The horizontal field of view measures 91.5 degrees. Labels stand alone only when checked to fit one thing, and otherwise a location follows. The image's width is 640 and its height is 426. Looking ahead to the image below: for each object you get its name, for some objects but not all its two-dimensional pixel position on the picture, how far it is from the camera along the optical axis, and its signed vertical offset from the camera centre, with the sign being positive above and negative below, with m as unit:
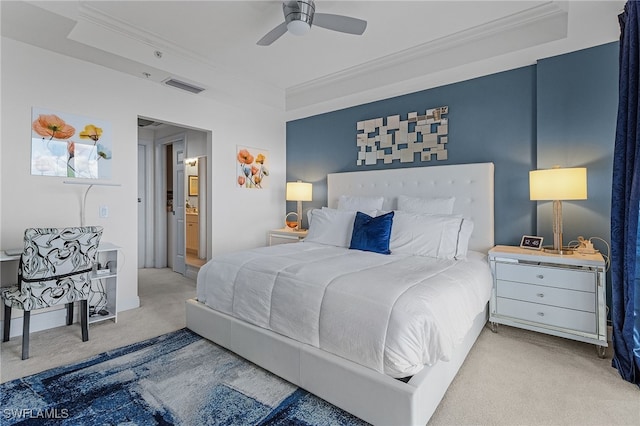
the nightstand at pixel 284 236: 4.43 -0.38
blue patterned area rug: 1.68 -1.11
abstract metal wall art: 3.68 +0.91
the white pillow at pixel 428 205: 3.30 +0.05
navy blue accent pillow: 2.96 -0.24
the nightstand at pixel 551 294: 2.34 -0.68
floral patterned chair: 2.32 -0.49
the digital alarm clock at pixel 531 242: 2.81 -0.30
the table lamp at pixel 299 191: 4.64 +0.28
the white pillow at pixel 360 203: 3.78 +0.08
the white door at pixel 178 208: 5.23 +0.03
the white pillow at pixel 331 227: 3.38 -0.20
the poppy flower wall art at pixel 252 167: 4.58 +0.65
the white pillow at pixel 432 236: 2.79 -0.25
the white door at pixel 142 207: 5.53 +0.05
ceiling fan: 2.42 +1.49
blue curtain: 1.95 -0.03
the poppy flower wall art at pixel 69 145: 2.83 +0.62
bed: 1.56 -0.73
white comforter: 1.57 -0.55
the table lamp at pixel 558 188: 2.54 +0.18
